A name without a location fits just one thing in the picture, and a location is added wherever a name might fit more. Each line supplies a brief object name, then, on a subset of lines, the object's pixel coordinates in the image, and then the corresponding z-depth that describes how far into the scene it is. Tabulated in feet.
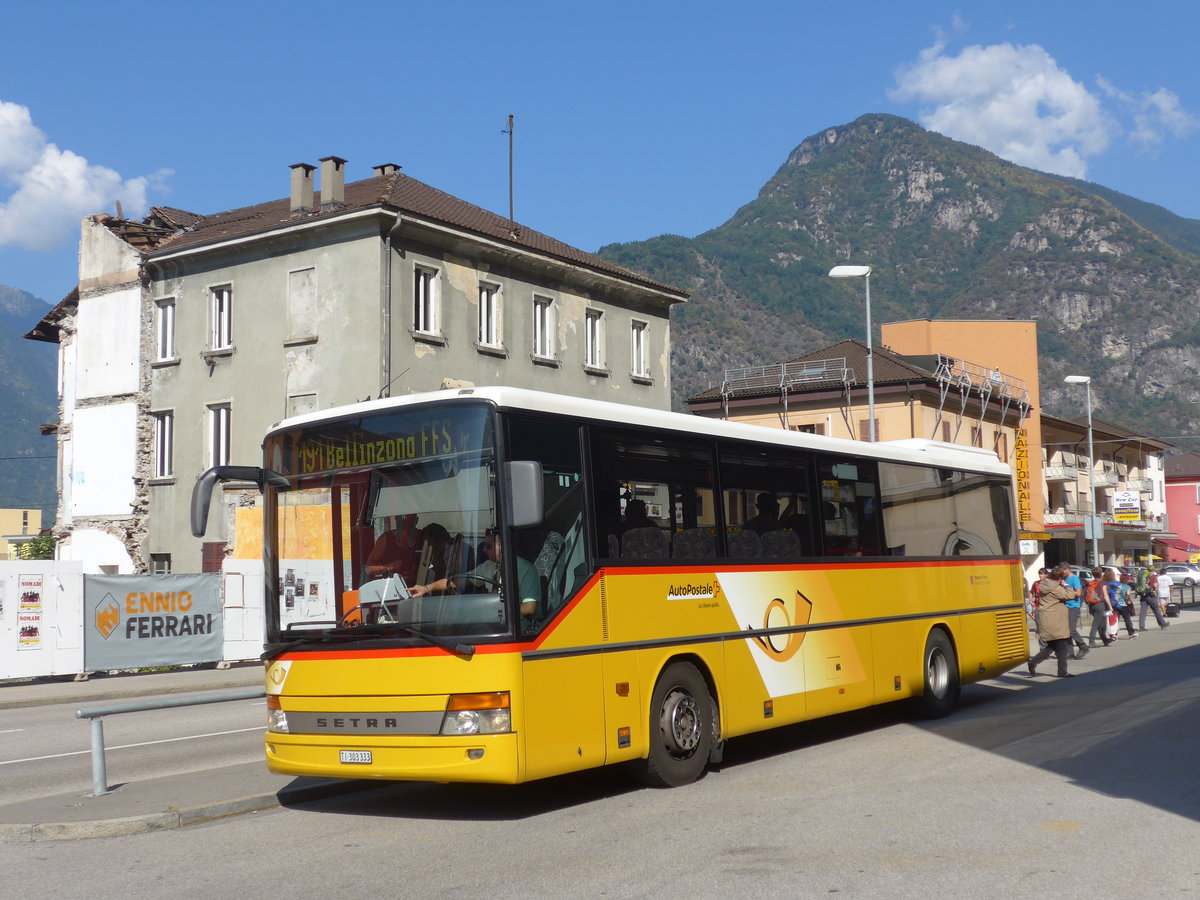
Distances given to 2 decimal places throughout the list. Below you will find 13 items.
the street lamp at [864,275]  100.43
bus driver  28.09
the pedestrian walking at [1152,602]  120.67
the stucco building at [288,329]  112.68
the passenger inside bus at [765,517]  37.58
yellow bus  28.09
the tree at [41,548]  184.89
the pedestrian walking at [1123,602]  106.63
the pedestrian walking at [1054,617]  64.28
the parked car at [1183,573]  254.27
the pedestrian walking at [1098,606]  93.50
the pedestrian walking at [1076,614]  81.51
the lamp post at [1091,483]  125.08
